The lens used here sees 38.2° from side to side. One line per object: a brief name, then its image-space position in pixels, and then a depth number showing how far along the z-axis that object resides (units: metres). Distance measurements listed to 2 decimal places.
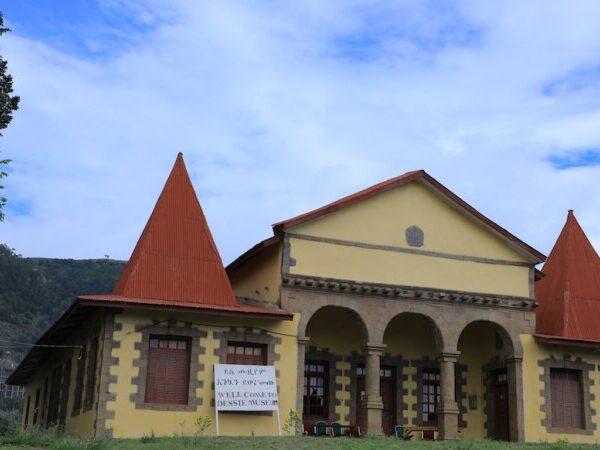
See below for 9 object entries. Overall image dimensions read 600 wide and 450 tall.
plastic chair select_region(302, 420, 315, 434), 25.28
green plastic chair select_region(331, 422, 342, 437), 24.77
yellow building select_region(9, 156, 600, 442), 22.59
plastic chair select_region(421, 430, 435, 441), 25.75
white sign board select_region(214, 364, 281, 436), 22.66
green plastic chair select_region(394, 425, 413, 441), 25.01
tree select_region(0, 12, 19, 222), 20.64
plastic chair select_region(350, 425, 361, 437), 24.60
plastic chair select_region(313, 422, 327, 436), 24.88
